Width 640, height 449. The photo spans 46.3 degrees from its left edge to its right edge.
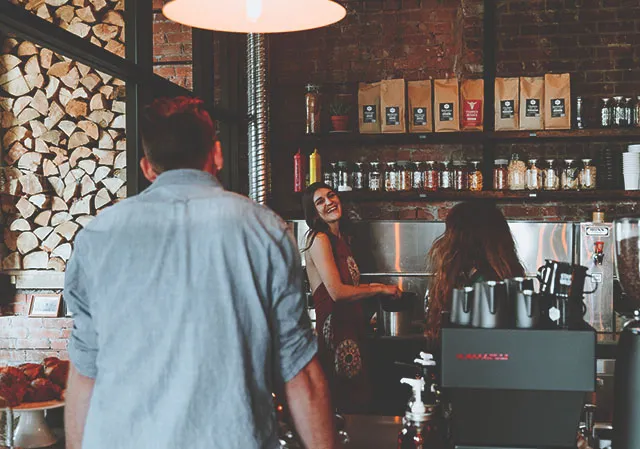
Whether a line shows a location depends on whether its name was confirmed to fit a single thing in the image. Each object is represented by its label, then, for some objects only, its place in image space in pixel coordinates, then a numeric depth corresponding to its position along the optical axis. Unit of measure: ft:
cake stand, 7.61
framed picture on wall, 16.66
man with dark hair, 5.23
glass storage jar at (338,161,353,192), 18.21
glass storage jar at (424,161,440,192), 17.78
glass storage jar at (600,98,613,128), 17.47
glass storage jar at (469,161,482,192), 17.74
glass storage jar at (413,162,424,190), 17.92
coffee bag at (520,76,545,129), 17.35
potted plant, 18.26
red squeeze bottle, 18.17
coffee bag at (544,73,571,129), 17.24
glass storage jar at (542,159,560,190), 17.40
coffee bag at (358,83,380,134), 18.07
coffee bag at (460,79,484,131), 17.62
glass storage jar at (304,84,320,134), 18.35
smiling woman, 12.16
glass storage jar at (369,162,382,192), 18.11
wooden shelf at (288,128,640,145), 17.30
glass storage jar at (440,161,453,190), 17.85
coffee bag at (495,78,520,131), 17.48
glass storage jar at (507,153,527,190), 17.61
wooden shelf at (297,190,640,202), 17.37
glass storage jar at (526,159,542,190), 17.49
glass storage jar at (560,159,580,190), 17.47
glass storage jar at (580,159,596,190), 17.40
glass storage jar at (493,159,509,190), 17.74
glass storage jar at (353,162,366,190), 18.20
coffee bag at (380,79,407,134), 17.71
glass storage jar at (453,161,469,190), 17.74
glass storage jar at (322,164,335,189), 18.41
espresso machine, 6.18
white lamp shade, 6.68
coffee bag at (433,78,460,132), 17.57
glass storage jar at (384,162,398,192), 17.99
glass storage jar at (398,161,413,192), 17.97
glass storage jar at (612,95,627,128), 17.38
